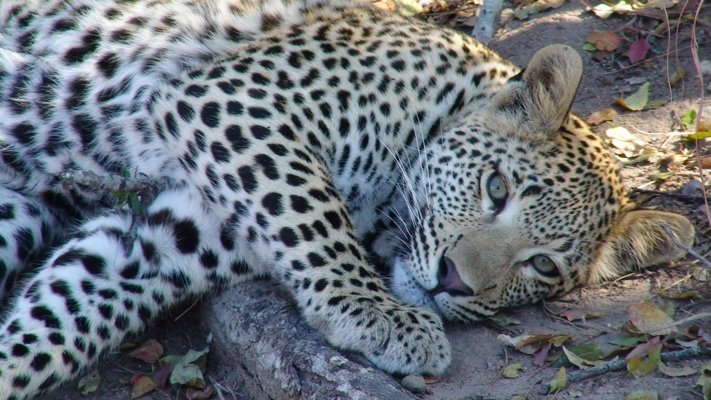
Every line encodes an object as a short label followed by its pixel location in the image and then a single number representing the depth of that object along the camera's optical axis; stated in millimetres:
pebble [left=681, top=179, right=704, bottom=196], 12500
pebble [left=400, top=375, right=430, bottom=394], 9481
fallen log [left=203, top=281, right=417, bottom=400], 9055
